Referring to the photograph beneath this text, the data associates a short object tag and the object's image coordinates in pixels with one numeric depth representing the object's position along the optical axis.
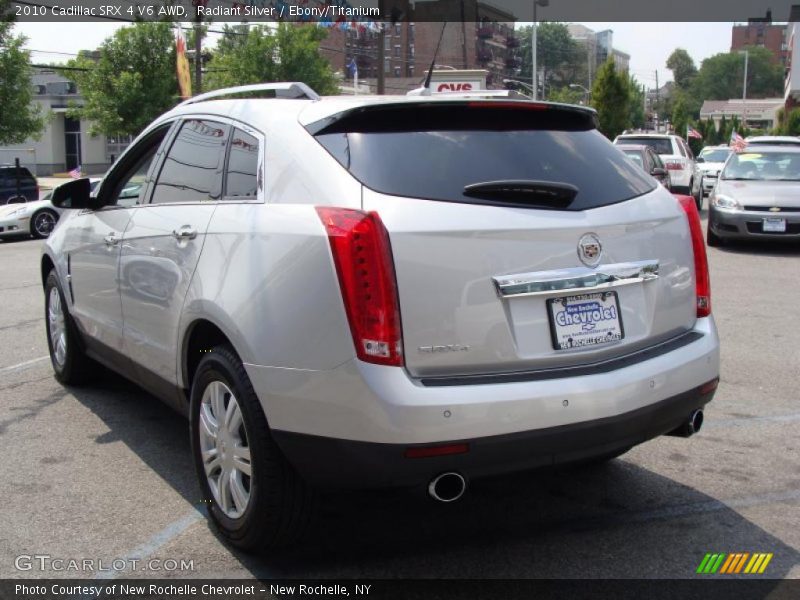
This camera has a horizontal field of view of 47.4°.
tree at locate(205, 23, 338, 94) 45.75
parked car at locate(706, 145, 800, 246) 13.48
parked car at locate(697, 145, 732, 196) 27.70
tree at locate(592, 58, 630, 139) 43.16
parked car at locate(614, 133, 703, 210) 22.39
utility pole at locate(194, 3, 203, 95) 29.84
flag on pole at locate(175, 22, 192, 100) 22.72
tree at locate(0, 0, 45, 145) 30.42
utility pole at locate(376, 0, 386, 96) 33.38
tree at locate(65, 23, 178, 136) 37.31
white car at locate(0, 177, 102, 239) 18.25
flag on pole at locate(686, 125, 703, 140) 51.59
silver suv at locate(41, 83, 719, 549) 3.03
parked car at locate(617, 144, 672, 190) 17.91
